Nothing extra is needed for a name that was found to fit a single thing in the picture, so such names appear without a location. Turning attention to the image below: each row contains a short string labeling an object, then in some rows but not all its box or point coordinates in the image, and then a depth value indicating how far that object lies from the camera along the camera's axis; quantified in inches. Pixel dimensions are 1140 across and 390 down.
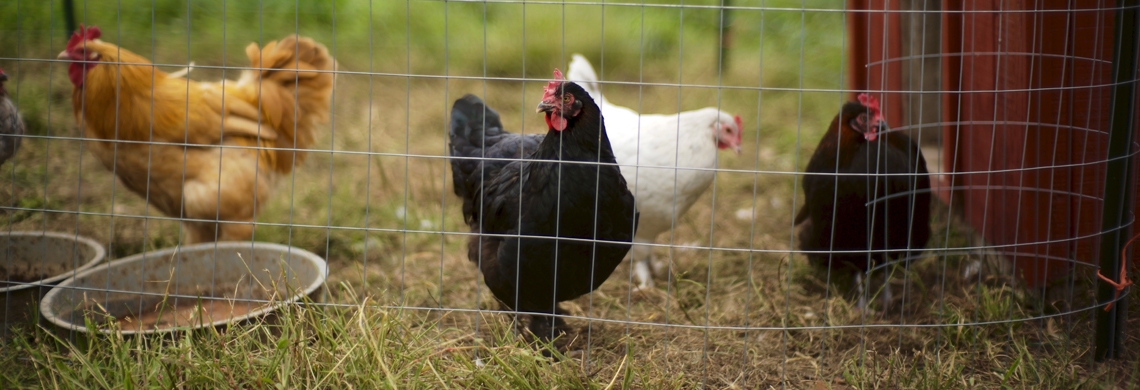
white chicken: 130.8
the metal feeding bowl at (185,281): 109.7
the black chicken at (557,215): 100.7
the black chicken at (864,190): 125.3
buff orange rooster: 132.5
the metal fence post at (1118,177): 93.5
